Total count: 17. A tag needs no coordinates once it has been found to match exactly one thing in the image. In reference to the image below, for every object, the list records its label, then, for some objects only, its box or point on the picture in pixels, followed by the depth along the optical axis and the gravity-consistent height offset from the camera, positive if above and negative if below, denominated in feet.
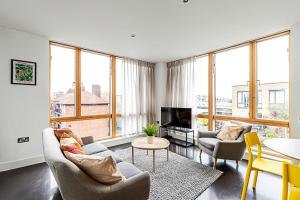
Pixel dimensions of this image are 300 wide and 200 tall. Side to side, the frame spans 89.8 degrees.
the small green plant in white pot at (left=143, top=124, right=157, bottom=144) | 10.32 -2.26
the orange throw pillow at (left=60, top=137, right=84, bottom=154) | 6.09 -1.92
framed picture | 9.45 +1.84
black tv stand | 14.03 -4.10
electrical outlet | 9.64 -2.52
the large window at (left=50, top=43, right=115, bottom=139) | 11.79 +0.79
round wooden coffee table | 9.33 -2.91
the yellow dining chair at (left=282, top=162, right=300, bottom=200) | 3.56 -1.93
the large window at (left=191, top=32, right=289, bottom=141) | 10.12 +1.06
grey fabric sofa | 4.09 -2.52
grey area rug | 6.91 -4.24
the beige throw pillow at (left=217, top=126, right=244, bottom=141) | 10.02 -2.26
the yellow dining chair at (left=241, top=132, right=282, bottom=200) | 5.92 -2.69
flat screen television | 13.79 -1.65
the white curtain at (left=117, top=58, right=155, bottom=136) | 15.19 +0.45
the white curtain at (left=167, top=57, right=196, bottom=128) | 14.75 +1.70
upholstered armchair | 9.12 -3.01
